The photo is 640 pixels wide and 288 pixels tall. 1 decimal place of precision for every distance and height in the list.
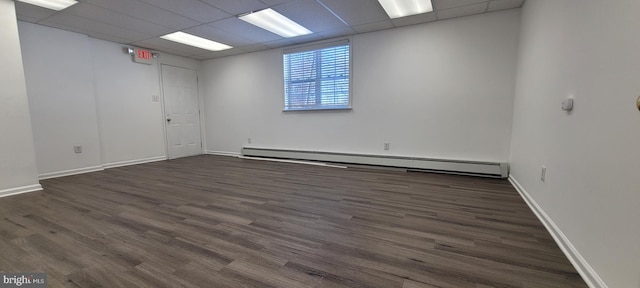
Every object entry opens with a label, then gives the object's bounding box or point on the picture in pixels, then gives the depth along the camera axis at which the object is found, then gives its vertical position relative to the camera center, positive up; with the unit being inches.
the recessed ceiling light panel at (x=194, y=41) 182.4 +58.7
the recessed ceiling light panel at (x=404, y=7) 133.1 +59.2
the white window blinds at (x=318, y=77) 190.1 +31.1
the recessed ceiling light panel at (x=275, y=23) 146.4 +58.7
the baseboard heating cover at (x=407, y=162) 149.3 -30.8
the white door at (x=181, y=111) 232.7 +6.5
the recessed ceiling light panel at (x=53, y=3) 125.9 +57.6
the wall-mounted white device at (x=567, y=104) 70.8 +3.2
